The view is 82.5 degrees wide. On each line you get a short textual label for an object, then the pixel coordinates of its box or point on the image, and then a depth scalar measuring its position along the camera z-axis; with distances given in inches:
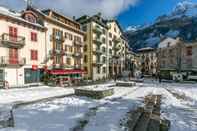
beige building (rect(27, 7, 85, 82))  841.7
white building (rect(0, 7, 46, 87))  645.6
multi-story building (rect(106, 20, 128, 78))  1465.3
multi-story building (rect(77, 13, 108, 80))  1194.9
